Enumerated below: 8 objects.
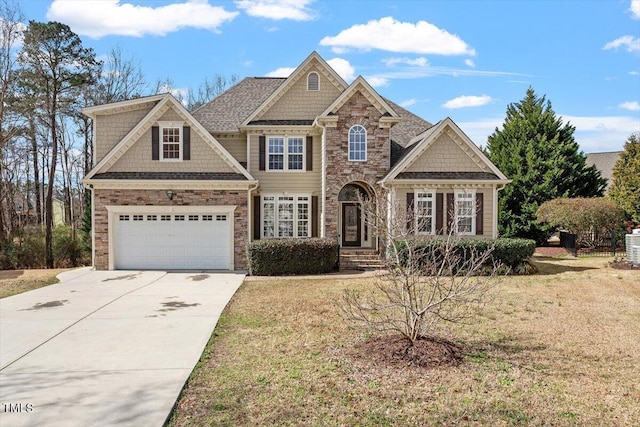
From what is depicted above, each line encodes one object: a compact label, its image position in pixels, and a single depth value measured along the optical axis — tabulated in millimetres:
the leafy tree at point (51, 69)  24891
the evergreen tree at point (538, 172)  26125
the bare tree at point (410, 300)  7188
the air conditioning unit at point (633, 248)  17578
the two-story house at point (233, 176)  17859
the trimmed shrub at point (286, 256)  16781
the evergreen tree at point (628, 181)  22906
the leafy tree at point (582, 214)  21922
